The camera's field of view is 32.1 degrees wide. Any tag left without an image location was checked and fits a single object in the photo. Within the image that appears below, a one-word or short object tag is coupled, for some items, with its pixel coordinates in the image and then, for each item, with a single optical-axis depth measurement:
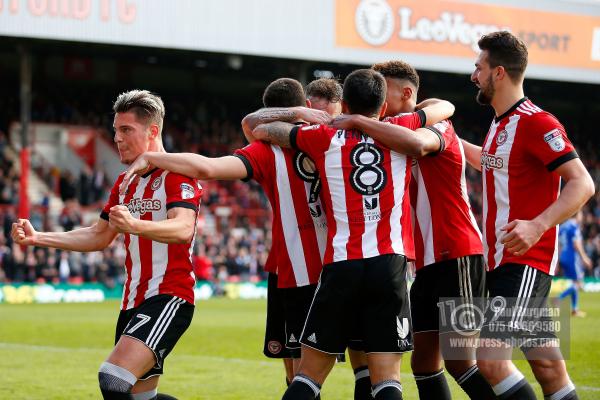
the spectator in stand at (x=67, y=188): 33.69
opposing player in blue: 20.38
